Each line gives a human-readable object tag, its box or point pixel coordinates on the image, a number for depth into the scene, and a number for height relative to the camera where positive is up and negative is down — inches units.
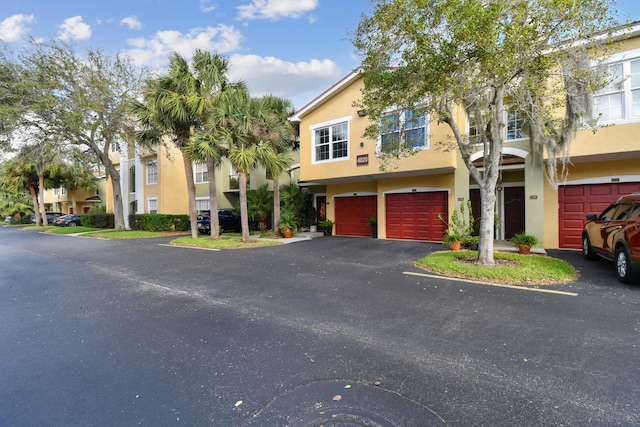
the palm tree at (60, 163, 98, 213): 1310.3 +147.3
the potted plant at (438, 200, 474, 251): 443.3 -35.6
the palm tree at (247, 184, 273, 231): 775.1 +14.1
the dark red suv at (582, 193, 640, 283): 244.7 -31.6
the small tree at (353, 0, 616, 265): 243.1 +127.4
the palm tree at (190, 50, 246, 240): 540.1 +208.5
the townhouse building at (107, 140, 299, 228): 972.6 +88.8
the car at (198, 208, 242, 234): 829.2 -35.6
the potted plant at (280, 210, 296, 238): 652.7 -32.2
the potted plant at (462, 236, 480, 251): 438.0 -55.1
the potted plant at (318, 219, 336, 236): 685.9 -42.3
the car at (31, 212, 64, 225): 1499.5 -19.5
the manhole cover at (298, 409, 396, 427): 96.5 -68.6
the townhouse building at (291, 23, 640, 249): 379.9 +54.2
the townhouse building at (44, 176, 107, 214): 1603.1 +81.8
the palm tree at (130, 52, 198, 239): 549.6 +195.0
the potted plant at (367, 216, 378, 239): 616.4 -39.3
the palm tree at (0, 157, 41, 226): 1200.2 +146.3
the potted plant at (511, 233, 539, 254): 397.7 -51.1
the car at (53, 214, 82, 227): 1215.6 -32.7
